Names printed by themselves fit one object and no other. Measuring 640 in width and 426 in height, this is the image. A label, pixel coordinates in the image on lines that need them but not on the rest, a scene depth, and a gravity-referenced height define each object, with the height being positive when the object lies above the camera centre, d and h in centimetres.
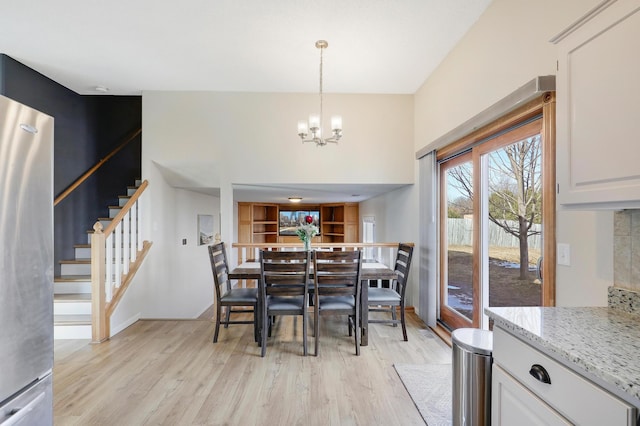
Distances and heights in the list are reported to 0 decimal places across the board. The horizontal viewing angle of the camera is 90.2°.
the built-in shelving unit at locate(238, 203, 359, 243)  790 -22
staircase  346 -97
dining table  320 -63
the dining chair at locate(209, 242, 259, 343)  330 -85
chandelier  299 +85
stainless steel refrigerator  122 -21
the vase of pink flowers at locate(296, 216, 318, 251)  374 -21
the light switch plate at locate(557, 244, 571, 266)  180 -22
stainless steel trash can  168 -89
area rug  215 -134
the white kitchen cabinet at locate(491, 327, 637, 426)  91 -60
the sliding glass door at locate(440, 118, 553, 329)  229 -9
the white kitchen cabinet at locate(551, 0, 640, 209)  116 +44
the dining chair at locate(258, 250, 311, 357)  300 -64
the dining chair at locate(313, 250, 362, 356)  304 -66
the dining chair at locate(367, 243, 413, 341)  337 -86
